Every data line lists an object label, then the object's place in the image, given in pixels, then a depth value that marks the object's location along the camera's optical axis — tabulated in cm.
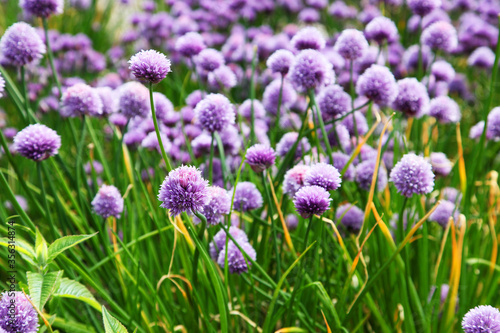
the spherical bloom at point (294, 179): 98
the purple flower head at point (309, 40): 108
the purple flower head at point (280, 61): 107
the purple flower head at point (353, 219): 104
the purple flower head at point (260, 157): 98
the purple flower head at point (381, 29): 112
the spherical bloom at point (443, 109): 111
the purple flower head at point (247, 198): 101
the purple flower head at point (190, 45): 114
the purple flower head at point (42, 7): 107
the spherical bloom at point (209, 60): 113
